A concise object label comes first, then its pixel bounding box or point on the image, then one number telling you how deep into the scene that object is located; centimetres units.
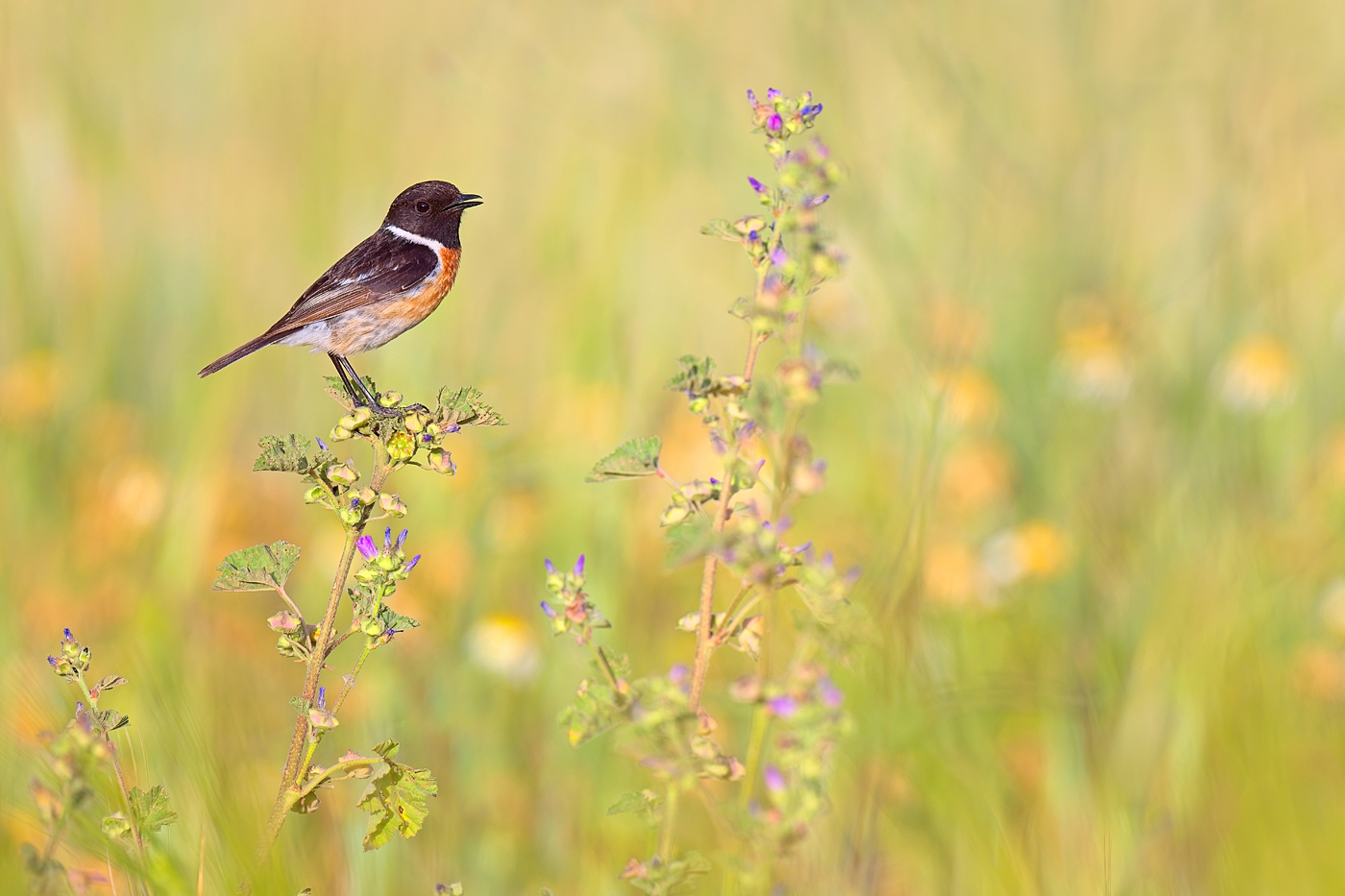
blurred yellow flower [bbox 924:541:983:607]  623
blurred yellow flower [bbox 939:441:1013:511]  712
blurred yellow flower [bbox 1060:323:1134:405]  739
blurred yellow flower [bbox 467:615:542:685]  611
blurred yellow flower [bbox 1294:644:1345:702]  524
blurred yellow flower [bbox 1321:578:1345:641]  571
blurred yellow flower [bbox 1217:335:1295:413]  707
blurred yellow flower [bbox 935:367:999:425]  722
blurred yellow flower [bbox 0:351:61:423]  709
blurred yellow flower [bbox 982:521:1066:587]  633
